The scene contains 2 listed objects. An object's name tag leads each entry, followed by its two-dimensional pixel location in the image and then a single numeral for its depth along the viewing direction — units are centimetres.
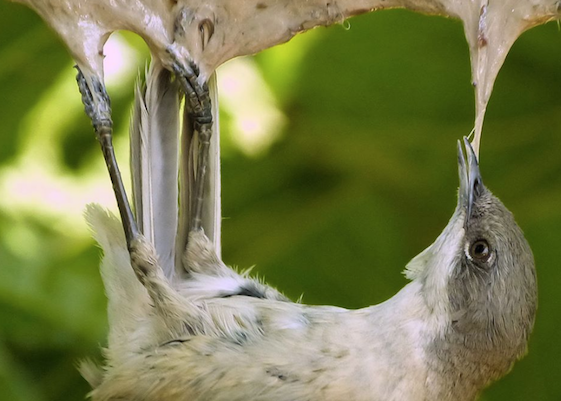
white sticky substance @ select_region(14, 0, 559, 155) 122
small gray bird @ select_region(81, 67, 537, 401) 123
